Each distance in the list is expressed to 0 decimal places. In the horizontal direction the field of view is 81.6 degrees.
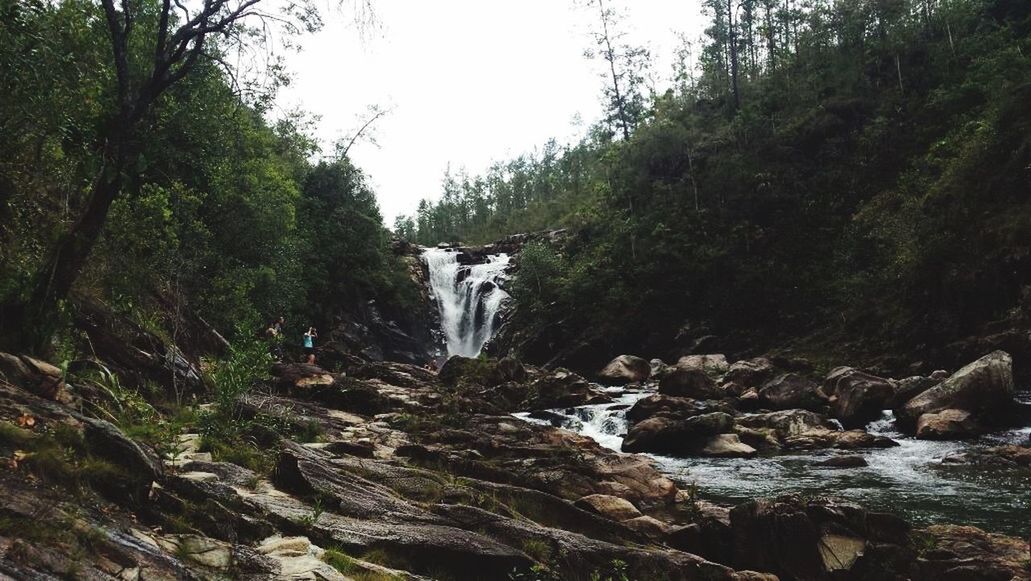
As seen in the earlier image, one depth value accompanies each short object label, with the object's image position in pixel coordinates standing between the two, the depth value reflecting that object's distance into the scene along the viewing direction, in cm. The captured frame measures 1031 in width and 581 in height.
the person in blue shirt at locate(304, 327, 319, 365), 2333
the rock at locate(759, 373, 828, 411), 1945
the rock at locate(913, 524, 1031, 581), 643
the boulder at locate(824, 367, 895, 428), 1745
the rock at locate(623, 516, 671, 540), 834
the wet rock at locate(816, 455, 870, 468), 1352
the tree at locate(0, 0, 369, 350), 711
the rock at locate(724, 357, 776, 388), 2348
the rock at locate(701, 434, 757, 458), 1550
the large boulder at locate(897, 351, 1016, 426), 1520
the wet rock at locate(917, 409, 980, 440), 1467
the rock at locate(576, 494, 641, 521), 899
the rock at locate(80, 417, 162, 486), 474
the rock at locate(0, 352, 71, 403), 605
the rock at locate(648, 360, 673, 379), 3002
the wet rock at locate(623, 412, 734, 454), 1645
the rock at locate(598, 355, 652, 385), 2894
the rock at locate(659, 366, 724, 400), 2228
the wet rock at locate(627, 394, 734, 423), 1880
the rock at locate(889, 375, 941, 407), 1748
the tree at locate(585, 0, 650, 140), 5656
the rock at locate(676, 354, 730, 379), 2693
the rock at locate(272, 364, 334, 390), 1672
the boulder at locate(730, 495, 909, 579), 703
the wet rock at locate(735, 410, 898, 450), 1529
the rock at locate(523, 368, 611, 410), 2234
